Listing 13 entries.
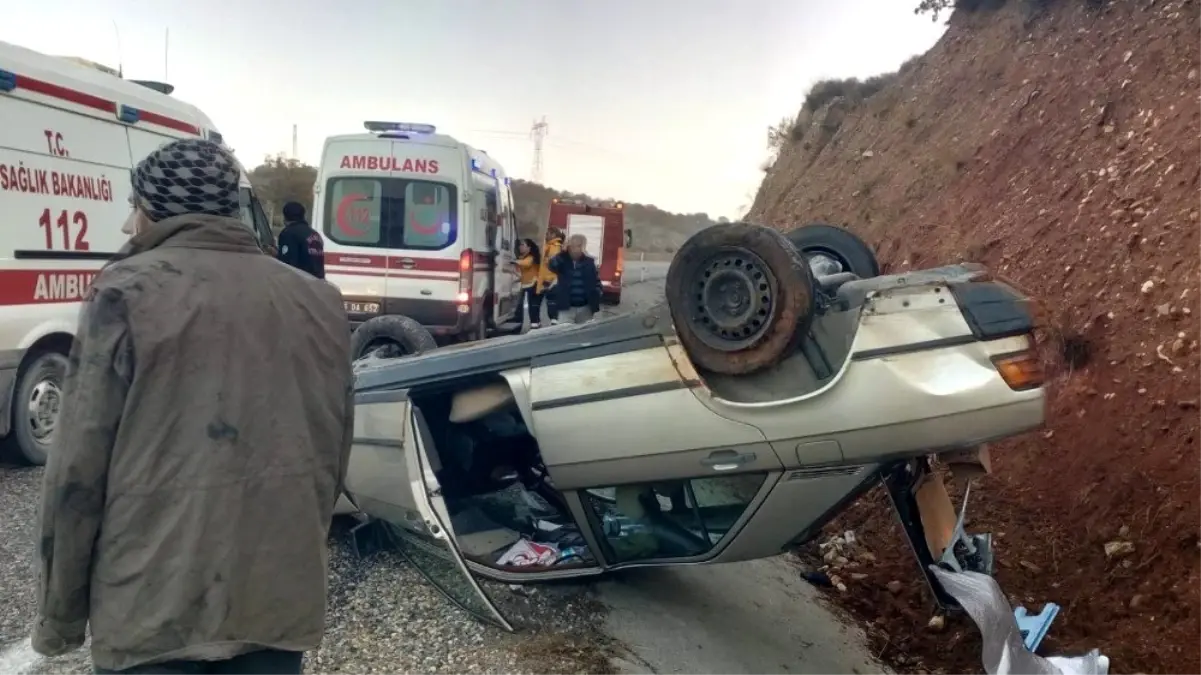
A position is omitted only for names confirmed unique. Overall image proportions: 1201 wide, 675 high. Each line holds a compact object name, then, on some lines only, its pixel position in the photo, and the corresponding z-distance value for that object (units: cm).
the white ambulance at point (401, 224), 1036
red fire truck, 2344
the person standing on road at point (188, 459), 184
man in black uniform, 863
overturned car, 326
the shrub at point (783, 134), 1952
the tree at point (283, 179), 3659
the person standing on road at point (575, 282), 1151
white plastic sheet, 321
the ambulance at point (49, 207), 593
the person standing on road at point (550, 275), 1170
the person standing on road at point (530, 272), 1389
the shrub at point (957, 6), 1336
